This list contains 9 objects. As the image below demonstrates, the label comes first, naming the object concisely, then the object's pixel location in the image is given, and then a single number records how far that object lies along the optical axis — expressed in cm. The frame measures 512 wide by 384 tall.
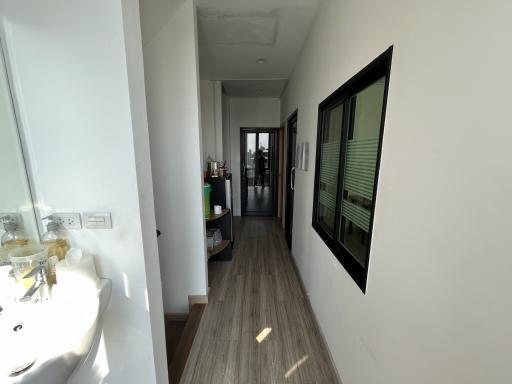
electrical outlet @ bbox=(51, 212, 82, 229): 100
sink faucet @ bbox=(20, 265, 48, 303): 80
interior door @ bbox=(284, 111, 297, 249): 344
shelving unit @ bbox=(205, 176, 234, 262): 307
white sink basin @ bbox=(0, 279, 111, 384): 69
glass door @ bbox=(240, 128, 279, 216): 520
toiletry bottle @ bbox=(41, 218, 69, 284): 96
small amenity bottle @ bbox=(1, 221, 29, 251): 95
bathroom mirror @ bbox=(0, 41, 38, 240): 92
